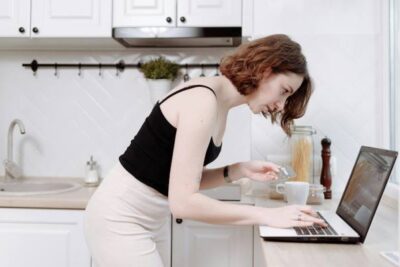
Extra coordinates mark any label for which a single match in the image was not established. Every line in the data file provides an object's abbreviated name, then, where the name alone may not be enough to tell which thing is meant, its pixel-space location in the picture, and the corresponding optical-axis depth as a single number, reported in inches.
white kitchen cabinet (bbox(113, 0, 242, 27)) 68.8
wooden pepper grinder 66.7
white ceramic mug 54.0
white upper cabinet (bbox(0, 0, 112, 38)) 70.6
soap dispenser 77.1
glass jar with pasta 66.4
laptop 39.5
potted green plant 76.2
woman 38.2
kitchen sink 77.1
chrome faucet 79.6
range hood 68.5
